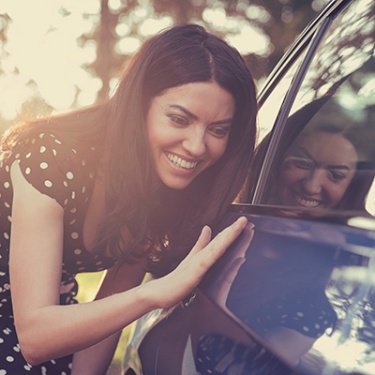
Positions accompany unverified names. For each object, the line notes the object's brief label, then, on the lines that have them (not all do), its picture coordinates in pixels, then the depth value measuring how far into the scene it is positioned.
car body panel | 1.12
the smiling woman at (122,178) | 1.96
